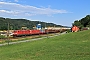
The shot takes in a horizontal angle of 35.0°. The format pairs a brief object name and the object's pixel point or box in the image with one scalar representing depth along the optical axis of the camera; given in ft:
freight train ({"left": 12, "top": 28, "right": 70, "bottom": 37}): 130.43
